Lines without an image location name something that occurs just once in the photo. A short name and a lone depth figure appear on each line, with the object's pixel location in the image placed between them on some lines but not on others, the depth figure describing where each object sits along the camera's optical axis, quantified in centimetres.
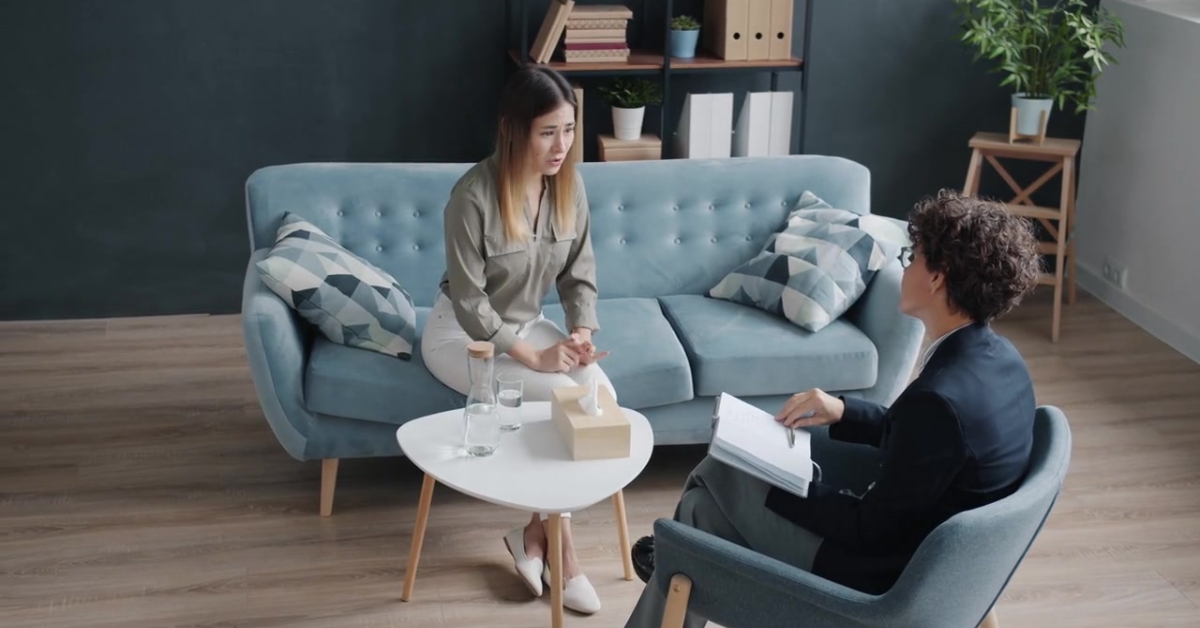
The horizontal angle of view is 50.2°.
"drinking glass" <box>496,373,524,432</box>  275
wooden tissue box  264
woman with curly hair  212
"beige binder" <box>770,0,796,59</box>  459
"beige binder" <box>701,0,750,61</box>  454
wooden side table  468
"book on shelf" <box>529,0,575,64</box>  438
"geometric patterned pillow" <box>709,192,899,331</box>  359
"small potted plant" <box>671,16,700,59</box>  461
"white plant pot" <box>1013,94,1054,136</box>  466
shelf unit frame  448
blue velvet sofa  330
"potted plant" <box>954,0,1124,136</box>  457
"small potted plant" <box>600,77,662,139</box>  464
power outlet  500
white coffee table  252
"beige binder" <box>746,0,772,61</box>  456
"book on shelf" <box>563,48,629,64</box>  448
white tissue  270
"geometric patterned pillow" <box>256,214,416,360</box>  336
